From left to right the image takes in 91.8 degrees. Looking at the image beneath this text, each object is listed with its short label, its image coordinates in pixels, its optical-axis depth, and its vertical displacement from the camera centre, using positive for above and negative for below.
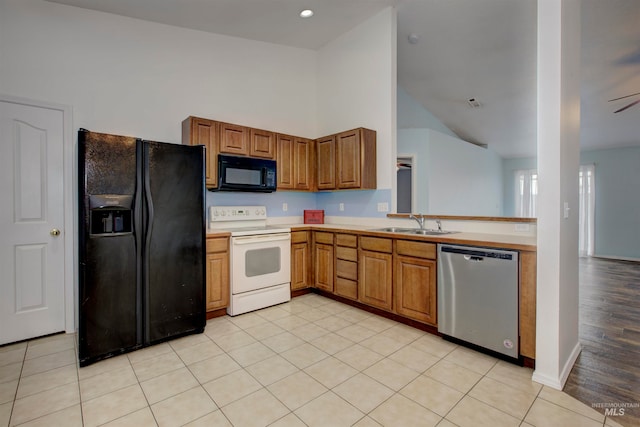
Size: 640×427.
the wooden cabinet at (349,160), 3.78 +0.64
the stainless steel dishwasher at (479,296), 2.26 -0.67
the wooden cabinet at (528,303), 2.16 -0.66
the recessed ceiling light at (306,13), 3.64 +2.35
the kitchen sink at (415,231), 3.13 -0.22
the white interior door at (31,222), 2.66 -0.10
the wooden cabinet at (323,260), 3.79 -0.63
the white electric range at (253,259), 3.29 -0.55
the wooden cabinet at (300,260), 3.86 -0.63
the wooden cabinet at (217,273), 3.14 -0.64
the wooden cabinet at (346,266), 3.48 -0.64
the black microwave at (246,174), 3.48 +0.43
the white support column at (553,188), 2.01 +0.15
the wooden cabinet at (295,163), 4.06 +0.65
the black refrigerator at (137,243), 2.31 -0.26
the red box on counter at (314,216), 4.53 -0.08
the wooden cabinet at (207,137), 3.32 +0.80
